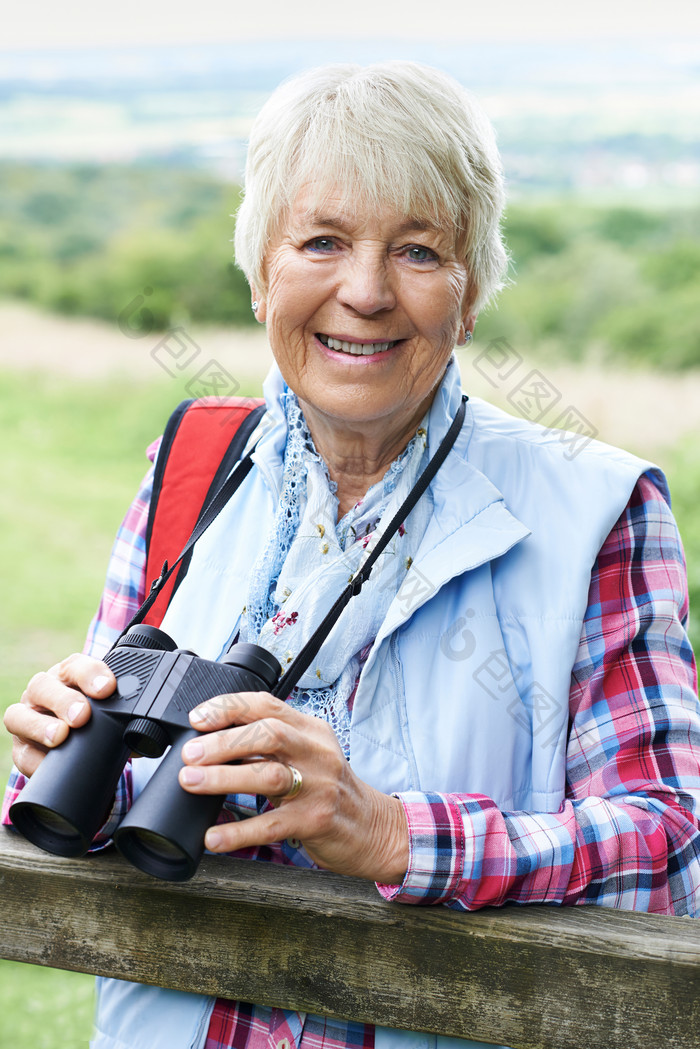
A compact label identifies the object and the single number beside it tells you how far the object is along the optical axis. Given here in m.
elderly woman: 1.00
